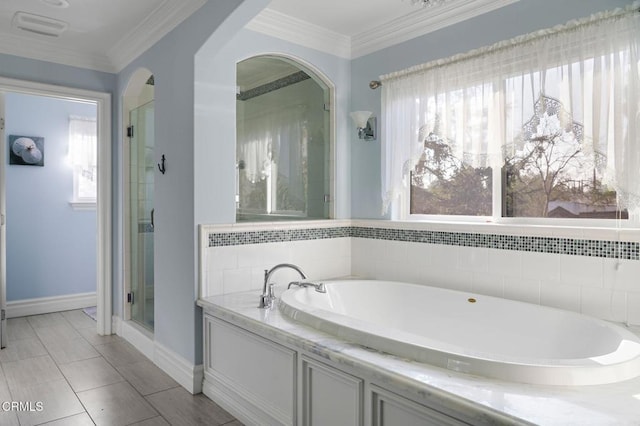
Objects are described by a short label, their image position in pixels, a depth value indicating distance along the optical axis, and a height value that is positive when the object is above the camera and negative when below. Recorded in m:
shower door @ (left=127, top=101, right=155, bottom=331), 3.39 -0.03
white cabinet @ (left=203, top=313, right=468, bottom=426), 1.56 -0.77
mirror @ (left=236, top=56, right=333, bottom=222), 2.98 +0.49
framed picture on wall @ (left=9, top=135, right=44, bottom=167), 4.28 +0.58
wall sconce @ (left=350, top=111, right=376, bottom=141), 3.27 +0.65
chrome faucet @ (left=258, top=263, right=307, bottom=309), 2.45 -0.49
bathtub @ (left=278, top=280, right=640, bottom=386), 1.44 -0.55
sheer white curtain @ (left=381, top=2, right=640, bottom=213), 2.10 +0.64
